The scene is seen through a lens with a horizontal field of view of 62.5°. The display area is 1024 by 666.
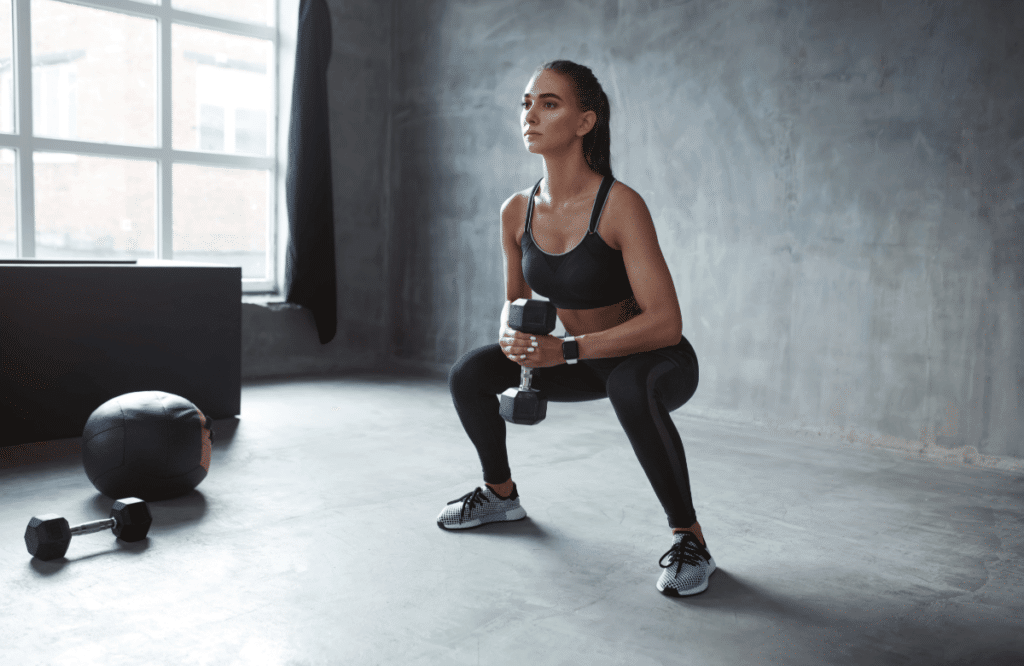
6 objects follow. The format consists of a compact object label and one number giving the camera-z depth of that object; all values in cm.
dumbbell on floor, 199
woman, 195
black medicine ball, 244
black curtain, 503
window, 425
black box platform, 315
